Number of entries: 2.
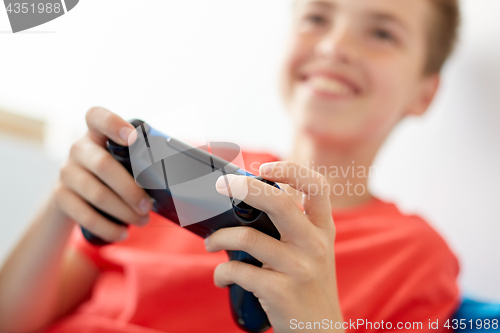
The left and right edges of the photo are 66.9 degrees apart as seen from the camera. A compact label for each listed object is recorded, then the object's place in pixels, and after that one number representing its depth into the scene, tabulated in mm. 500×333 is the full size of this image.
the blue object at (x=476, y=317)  533
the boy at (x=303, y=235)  332
